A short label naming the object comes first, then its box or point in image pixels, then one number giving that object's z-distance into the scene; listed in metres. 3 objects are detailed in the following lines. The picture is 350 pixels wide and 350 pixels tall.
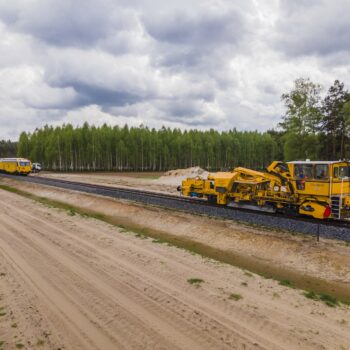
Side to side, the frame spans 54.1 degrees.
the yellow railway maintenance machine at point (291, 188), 15.80
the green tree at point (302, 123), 40.19
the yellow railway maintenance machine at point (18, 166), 51.59
